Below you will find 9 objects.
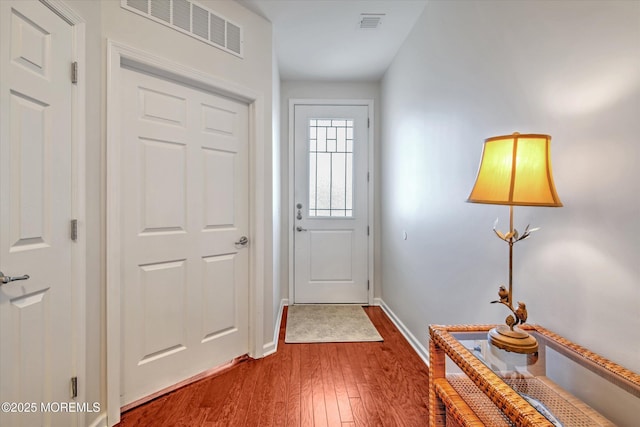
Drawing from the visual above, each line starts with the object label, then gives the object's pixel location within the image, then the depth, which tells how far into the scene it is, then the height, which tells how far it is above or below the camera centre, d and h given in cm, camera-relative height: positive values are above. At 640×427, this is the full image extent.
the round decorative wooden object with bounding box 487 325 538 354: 99 -44
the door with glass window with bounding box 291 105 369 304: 362 +4
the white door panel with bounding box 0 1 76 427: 110 -3
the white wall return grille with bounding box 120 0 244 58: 173 +117
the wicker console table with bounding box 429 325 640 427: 82 -52
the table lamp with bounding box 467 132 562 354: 92 +8
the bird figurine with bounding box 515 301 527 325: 100 -35
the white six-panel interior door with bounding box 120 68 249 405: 175 -16
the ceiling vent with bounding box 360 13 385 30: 242 +153
